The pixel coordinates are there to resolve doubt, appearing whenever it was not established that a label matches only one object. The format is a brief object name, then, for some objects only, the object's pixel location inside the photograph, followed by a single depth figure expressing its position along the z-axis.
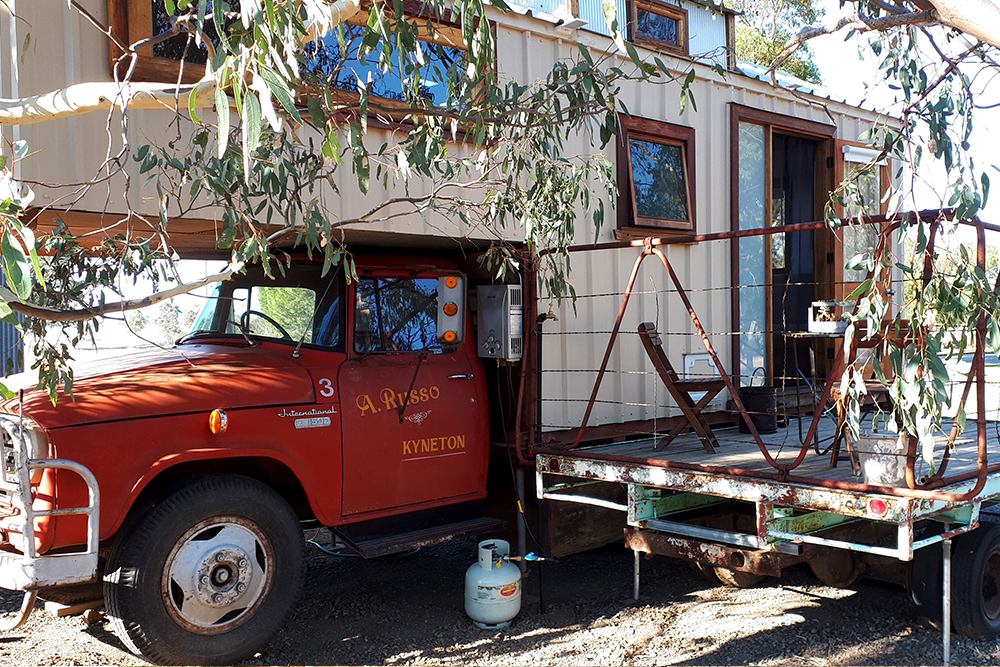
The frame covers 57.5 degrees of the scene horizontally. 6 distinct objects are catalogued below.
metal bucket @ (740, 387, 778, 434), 6.68
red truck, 4.28
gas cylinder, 5.34
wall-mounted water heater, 5.78
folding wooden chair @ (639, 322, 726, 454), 5.73
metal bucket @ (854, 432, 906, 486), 4.39
